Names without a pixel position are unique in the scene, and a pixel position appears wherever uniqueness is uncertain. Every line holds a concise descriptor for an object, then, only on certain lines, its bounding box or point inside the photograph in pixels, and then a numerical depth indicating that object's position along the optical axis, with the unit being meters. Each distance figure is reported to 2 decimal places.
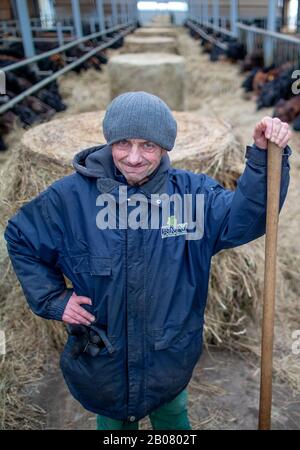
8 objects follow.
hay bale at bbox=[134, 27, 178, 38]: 15.76
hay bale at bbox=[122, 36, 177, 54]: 11.16
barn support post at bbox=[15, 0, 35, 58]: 8.03
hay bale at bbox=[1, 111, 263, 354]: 2.52
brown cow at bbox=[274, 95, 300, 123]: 7.03
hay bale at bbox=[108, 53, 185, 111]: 6.33
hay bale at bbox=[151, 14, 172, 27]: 33.94
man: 1.49
